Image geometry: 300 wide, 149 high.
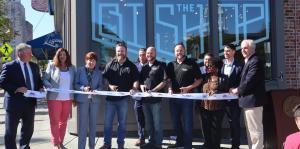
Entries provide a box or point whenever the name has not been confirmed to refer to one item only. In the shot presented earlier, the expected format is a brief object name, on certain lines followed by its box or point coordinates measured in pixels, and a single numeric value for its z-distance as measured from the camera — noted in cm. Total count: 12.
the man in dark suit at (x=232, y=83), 817
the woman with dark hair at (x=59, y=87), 808
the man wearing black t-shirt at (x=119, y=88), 827
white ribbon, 803
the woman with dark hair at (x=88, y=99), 800
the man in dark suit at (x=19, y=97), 750
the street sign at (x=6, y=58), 2410
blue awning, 2142
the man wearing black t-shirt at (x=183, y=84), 822
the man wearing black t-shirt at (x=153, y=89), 847
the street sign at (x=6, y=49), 2433
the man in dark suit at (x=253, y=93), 741
